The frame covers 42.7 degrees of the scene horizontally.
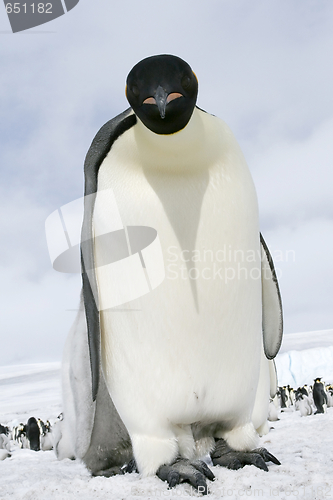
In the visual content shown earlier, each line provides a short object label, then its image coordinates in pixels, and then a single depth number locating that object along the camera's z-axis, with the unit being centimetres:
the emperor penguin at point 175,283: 202
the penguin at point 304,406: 801
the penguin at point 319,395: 895
